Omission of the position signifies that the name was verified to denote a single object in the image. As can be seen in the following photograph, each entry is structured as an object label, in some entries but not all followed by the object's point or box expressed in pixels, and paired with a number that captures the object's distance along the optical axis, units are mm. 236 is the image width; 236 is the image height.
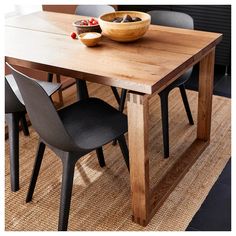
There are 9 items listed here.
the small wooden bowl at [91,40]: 2090
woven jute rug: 2047
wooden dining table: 1736
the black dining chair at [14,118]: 2105
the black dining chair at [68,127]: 1672
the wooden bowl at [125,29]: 2035
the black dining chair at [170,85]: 2451
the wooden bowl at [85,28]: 2230
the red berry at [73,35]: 2266
